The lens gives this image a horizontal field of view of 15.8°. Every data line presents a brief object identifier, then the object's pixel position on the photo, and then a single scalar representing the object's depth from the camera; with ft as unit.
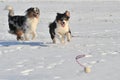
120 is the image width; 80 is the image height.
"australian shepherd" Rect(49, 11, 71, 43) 38.52
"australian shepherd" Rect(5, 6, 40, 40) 42.50
